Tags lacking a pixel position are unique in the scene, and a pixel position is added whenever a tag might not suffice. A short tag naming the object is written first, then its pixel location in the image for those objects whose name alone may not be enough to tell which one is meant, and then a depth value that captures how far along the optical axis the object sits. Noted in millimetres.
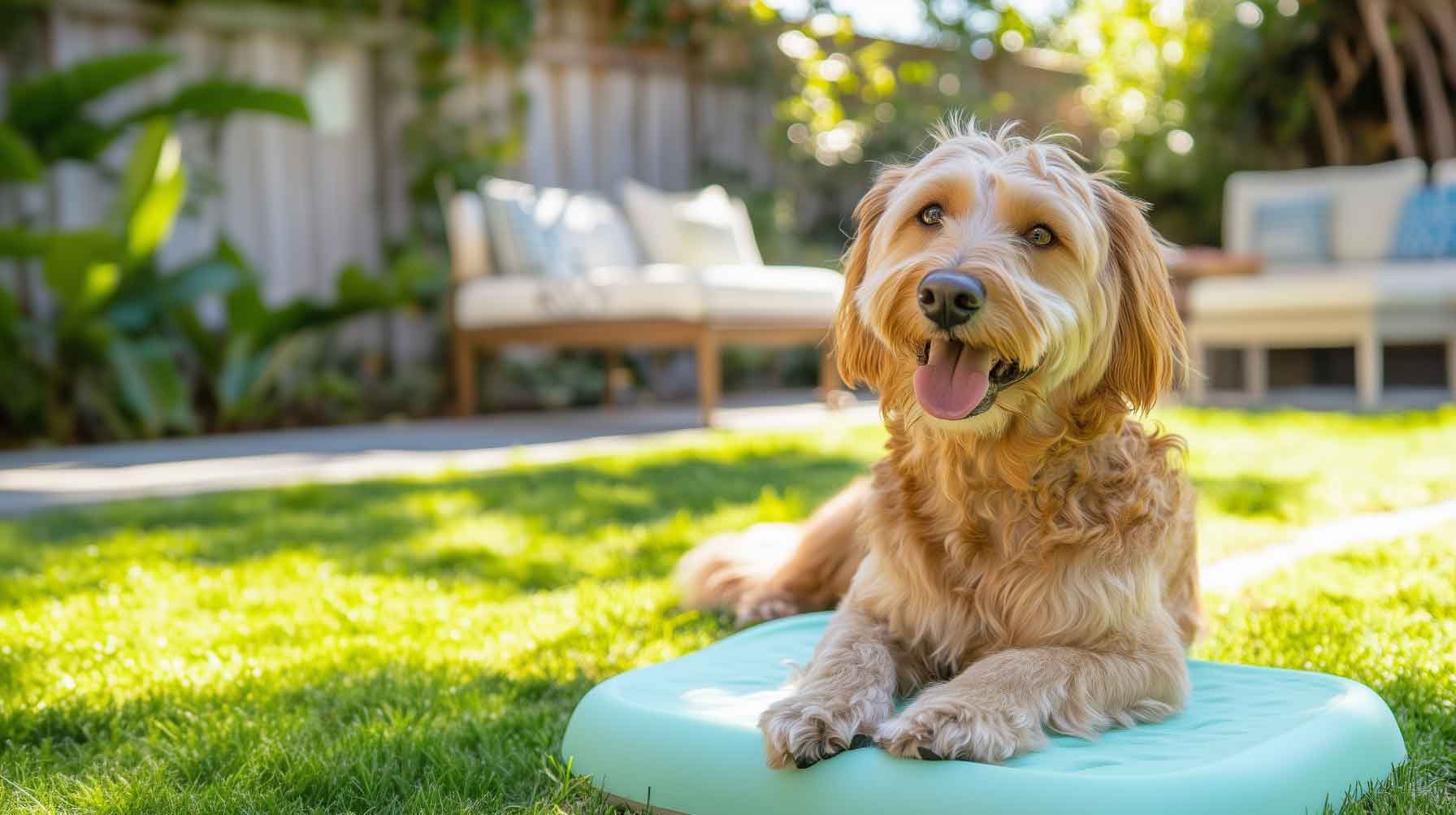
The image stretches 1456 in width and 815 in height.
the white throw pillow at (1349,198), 10625
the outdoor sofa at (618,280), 8367
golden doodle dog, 2068
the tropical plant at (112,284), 7305
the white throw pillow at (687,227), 9664
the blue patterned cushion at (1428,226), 10180
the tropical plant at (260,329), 8031
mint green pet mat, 1813
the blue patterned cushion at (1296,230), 10938
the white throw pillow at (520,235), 9125
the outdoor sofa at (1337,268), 9312
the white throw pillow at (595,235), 9328
